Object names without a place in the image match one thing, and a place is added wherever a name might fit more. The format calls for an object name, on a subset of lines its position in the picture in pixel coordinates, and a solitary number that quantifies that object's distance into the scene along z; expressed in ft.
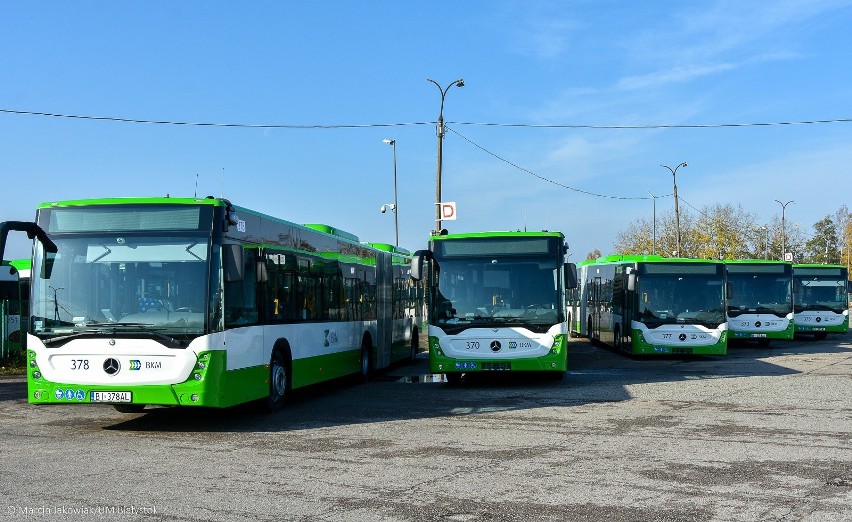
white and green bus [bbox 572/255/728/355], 83.56
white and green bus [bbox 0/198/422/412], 38.96
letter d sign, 106.32
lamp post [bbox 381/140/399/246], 192.42
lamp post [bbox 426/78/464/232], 112.74
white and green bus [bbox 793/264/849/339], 118.21
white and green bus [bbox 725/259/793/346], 103.09
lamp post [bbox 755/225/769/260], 299.99
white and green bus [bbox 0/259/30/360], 80.12
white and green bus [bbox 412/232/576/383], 58.34
